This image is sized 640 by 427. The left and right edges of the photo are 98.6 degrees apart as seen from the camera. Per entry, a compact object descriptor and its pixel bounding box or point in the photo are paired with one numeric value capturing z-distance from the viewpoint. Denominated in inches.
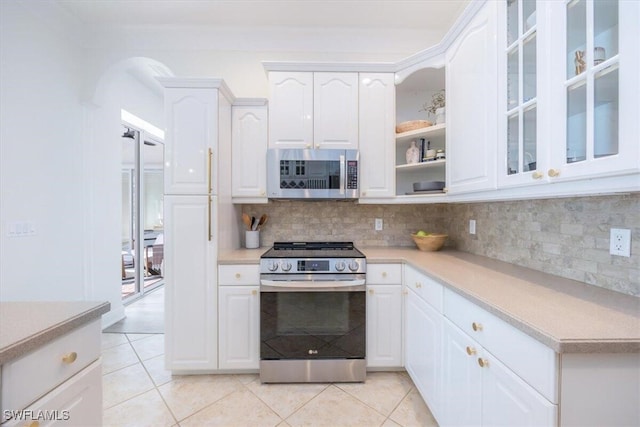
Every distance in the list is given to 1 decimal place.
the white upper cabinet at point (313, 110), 90.3
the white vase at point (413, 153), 92.4
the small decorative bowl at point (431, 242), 91.1
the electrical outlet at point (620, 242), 43.7
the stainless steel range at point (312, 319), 77.9
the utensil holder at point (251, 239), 99.1
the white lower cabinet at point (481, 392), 33.3
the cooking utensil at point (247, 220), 99.5
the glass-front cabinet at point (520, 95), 47.1
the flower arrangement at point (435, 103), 93.2
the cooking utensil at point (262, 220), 101.7
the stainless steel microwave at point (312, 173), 88.9
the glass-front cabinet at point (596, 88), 32.0
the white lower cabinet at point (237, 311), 80.5
